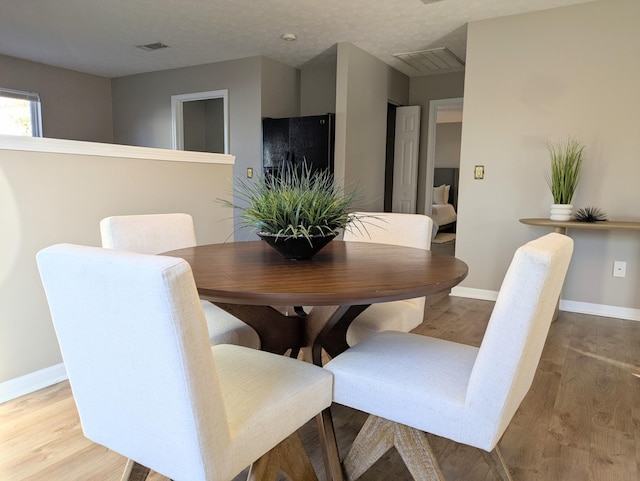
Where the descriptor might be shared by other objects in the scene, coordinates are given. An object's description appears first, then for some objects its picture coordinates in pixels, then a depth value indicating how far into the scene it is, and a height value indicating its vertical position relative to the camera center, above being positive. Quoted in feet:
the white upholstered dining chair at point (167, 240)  5.61 -0.88
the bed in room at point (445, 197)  24.58 -0.95
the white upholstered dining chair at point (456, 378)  3.20 -1.67
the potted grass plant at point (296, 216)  4.91 -0.40
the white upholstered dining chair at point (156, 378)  2.59 -1.31
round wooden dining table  3.70 -0.92
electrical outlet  11.02 -2.05
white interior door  18.21 +0.95
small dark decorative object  10.35 -0.72
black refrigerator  15.20 +1.35
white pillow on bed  28.96 -0.81
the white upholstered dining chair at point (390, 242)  5.87 -0.98
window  17.75 +2.57
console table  9.57 -0.88
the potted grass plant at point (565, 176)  10.51 +0.20
